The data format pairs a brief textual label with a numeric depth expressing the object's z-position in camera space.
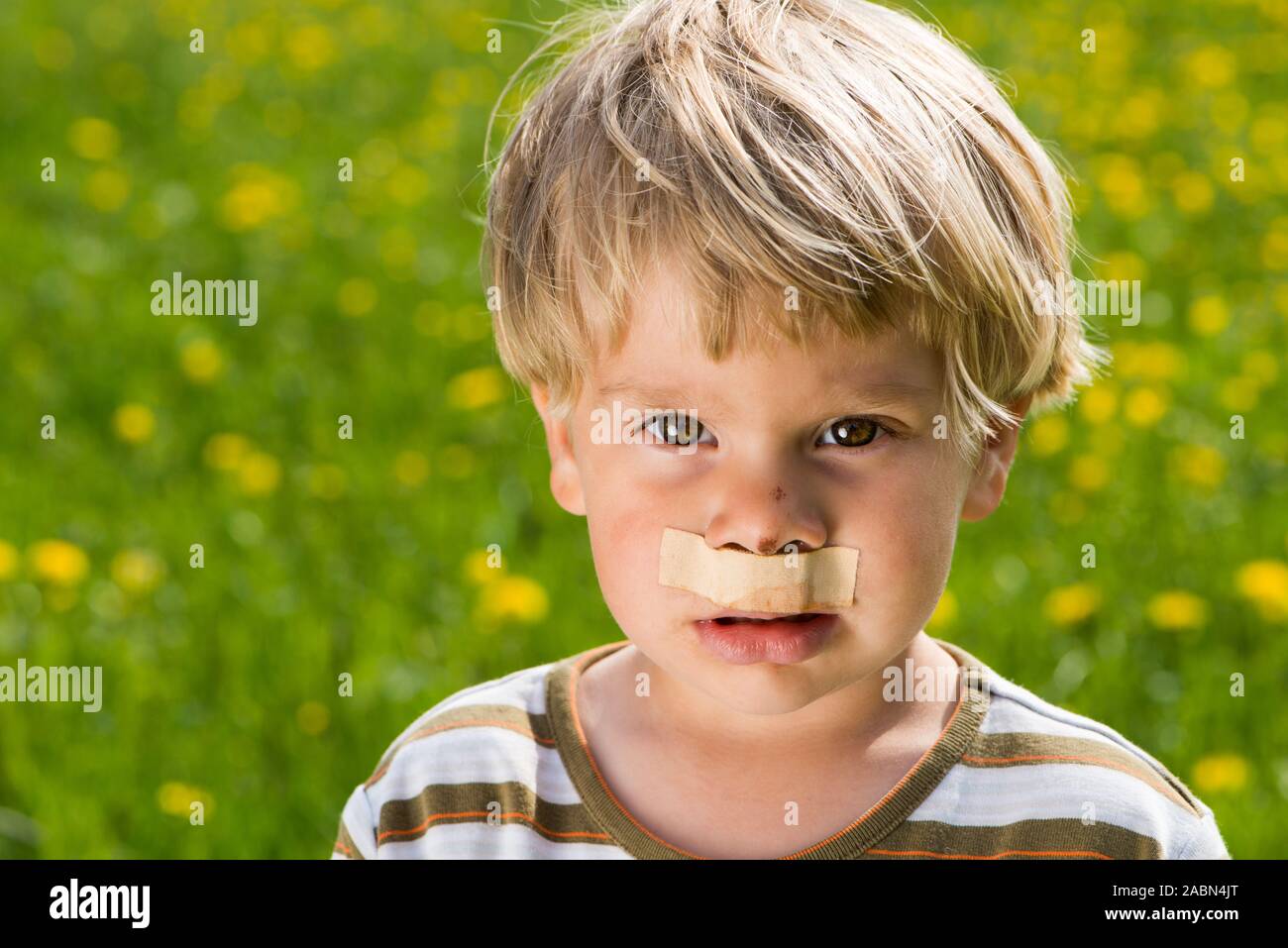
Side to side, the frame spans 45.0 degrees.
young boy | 1.19
